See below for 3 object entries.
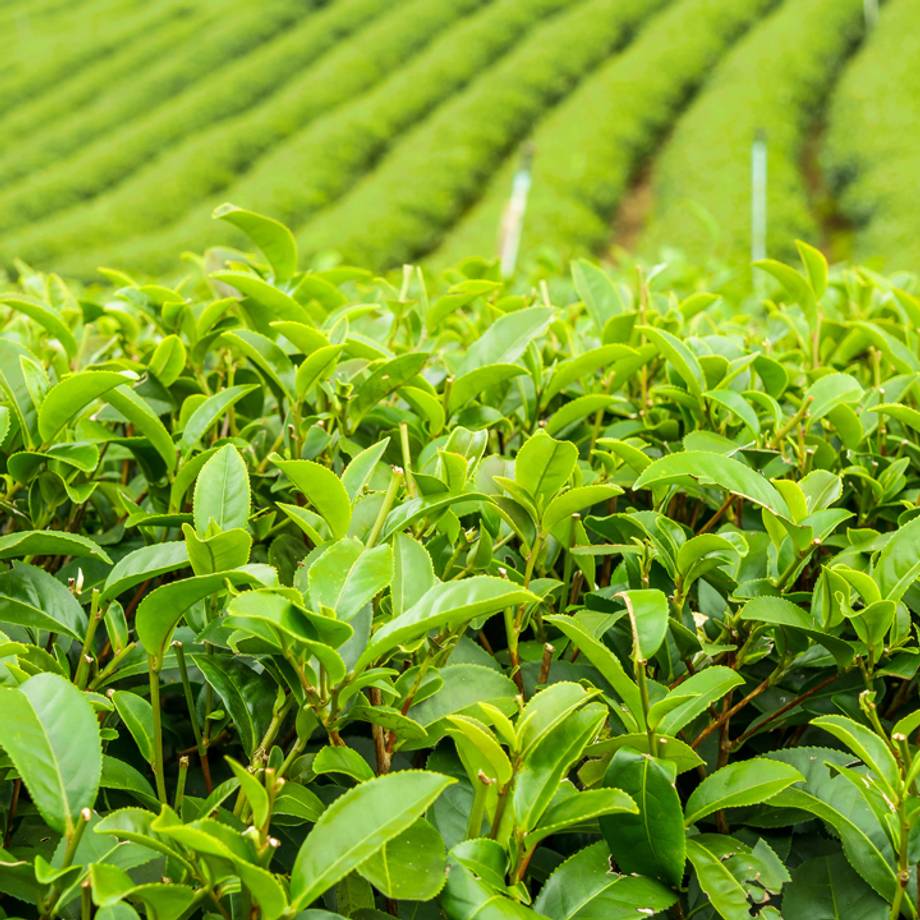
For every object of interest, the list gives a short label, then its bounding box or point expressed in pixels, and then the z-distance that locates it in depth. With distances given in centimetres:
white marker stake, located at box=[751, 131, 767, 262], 641
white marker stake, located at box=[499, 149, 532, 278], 350
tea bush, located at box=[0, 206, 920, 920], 63
